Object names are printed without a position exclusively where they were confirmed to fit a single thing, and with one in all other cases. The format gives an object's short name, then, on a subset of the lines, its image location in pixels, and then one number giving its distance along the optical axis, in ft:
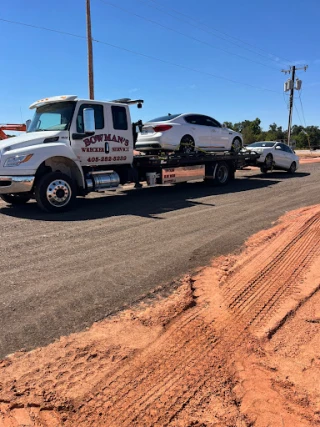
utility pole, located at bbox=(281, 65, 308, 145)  128.16
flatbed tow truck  25.75
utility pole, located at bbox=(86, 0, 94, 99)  57.62
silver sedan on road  56.49
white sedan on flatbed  36.95
